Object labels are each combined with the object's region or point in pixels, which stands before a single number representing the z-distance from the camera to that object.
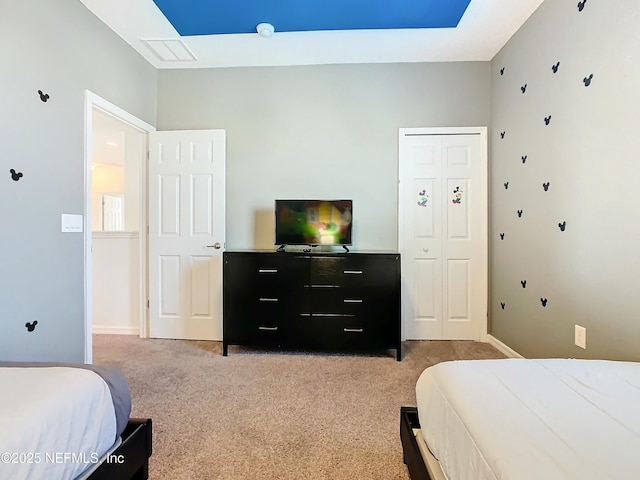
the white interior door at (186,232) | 2.96
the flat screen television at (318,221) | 2.78
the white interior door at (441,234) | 2.96
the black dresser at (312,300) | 2.53
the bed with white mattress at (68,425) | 0.70
